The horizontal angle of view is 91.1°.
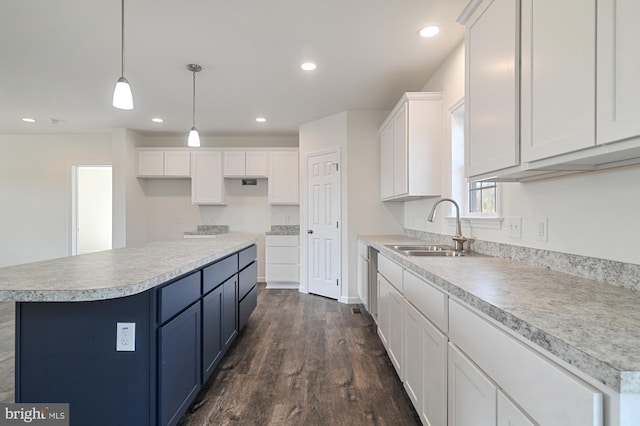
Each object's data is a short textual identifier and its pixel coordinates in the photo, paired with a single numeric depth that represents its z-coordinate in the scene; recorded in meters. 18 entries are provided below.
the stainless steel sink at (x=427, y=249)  2.32
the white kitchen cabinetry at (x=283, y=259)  5.14
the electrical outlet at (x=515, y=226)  1.78
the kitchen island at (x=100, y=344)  1.36
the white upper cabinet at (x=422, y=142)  2.87
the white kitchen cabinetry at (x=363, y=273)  3.57
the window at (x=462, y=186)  2.35
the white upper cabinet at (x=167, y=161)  5.34
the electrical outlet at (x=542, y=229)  1.58
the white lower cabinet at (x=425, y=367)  1.40
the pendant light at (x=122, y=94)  2.02
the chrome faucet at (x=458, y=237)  2.30
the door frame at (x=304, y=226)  4.78
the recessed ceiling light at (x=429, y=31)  2.38
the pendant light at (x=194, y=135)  3.04
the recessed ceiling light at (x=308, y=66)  2.98
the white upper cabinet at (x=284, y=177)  5.24
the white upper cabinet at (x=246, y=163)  5.30
